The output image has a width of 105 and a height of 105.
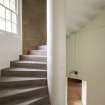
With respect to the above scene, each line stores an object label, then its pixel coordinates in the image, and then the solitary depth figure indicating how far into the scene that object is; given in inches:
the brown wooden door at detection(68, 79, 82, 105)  151.8
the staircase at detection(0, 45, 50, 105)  63.3
